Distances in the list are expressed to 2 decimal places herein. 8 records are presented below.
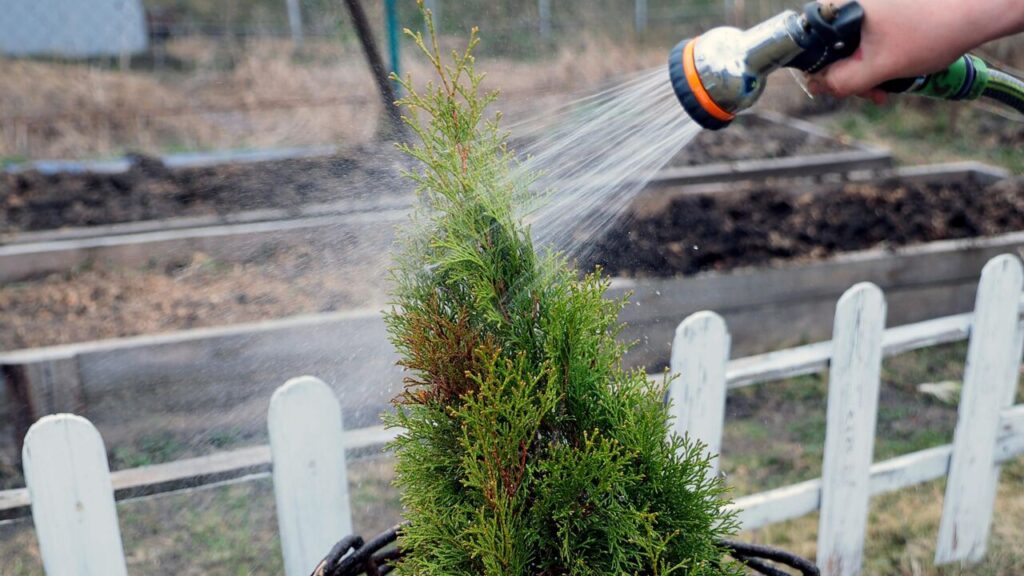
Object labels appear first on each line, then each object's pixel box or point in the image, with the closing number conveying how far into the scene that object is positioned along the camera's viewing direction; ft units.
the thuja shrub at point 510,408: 4.85
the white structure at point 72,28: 18.93
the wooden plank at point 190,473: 6.18
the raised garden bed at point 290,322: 7.41
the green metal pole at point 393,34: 9.52
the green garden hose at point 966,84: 5.84
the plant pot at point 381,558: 5.55
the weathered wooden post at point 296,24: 22.25
